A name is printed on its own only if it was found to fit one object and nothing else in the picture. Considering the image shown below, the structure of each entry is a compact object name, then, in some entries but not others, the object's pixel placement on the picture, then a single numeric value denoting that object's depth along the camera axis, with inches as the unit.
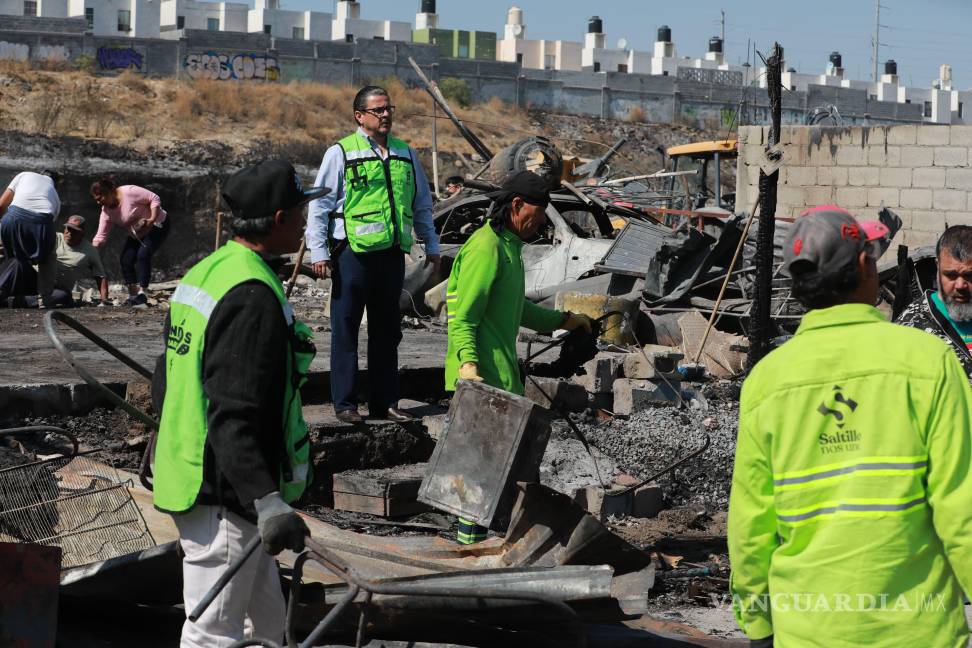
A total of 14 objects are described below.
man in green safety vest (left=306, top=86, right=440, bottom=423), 258.2
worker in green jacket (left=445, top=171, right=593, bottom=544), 194.1
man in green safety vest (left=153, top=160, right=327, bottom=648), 119.7
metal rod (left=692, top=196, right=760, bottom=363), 410.3
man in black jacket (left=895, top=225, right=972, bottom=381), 164.7
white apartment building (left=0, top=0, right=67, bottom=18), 2447.1
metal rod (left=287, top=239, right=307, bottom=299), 382.0
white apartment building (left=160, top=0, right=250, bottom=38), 2635.3
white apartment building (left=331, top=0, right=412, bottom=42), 2844.5
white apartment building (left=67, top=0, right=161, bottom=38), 2514.8
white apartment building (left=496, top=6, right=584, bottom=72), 3038.9
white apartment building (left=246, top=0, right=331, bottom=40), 2792.8
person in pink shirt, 525.0
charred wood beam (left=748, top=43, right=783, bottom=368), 355.9
